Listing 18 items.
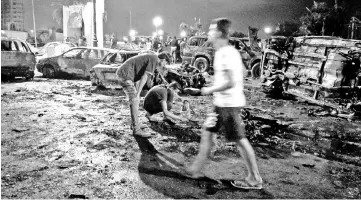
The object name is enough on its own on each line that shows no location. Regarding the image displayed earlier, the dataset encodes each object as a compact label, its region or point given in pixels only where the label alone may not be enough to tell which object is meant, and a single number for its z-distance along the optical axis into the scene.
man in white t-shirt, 2.91
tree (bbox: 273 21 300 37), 38.78
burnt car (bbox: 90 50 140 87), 9.32
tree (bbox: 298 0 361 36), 28.88
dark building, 107.94
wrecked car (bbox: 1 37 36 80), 10.31
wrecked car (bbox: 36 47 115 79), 11.69
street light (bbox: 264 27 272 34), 36.06
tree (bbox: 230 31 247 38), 49.82
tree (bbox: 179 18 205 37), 27.02
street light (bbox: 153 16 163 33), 30.47
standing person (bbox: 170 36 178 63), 20.81
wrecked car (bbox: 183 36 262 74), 14.34
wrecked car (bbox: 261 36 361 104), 7.27
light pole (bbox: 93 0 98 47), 15.79
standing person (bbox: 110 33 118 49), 22.32
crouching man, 5.40
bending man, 4.84
